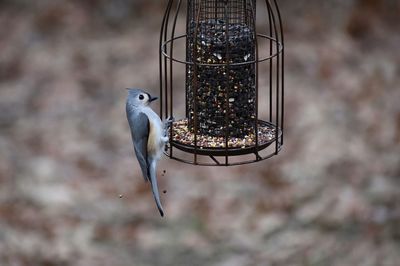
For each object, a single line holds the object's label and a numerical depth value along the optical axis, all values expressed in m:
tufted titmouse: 10.24
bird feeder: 10.09
